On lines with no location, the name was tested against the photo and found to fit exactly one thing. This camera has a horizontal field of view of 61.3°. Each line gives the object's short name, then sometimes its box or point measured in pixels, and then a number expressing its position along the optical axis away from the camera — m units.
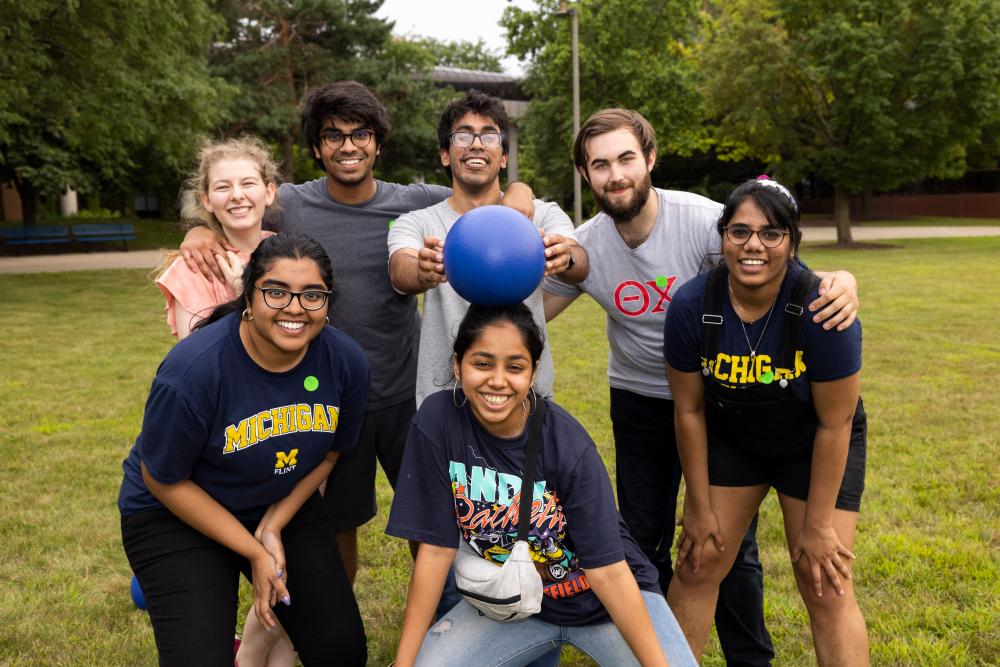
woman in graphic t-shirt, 2.86
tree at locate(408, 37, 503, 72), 81.25
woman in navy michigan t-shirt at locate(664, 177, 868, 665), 2.89
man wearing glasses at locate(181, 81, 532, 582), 3.74
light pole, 22.94
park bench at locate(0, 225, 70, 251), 27.06
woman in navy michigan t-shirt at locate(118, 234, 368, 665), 2.91
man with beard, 3.46
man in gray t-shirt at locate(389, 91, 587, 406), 3.43
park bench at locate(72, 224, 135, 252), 28.47
